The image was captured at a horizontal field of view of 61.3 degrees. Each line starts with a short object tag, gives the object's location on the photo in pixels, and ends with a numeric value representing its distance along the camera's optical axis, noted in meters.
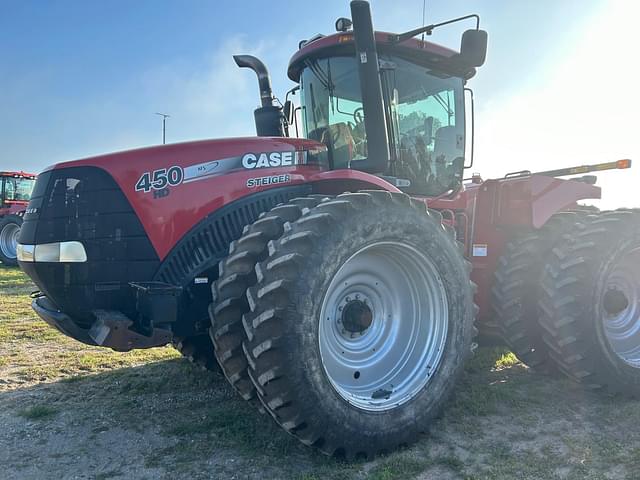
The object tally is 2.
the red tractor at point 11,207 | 17.11
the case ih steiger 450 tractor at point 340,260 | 3.12
